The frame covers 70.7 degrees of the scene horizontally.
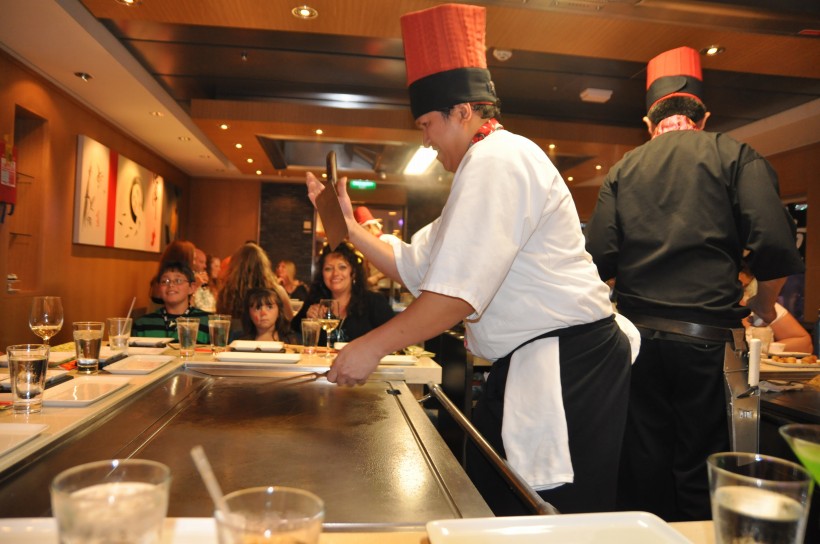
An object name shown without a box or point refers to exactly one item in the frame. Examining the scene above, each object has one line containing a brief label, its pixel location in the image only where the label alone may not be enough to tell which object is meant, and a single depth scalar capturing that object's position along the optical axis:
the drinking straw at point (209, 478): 0.42
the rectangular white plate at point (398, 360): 1.81
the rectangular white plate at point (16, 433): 0.79
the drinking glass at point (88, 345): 1.37
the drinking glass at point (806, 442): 0.55
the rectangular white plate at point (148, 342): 1.99
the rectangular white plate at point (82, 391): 1.06
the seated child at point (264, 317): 2.91
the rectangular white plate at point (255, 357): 1.71
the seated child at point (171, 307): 2.90
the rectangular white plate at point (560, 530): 0.57
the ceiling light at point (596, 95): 4.78
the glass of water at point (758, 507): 0.46
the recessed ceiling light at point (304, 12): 3.12
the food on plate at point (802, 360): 2.29
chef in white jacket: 1.08
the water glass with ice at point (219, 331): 1.88
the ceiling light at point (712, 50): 3.48
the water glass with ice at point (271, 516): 0.39
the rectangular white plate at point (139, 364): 1.40
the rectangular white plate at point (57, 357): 1.47
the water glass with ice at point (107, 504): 0.40
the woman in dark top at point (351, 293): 3.24
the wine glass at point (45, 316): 1.55
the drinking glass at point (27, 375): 0.99
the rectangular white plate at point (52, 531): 0.54
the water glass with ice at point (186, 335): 1.75
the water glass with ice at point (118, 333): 1.64
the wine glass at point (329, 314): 2.07
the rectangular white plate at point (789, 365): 2.19
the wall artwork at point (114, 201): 5.12
